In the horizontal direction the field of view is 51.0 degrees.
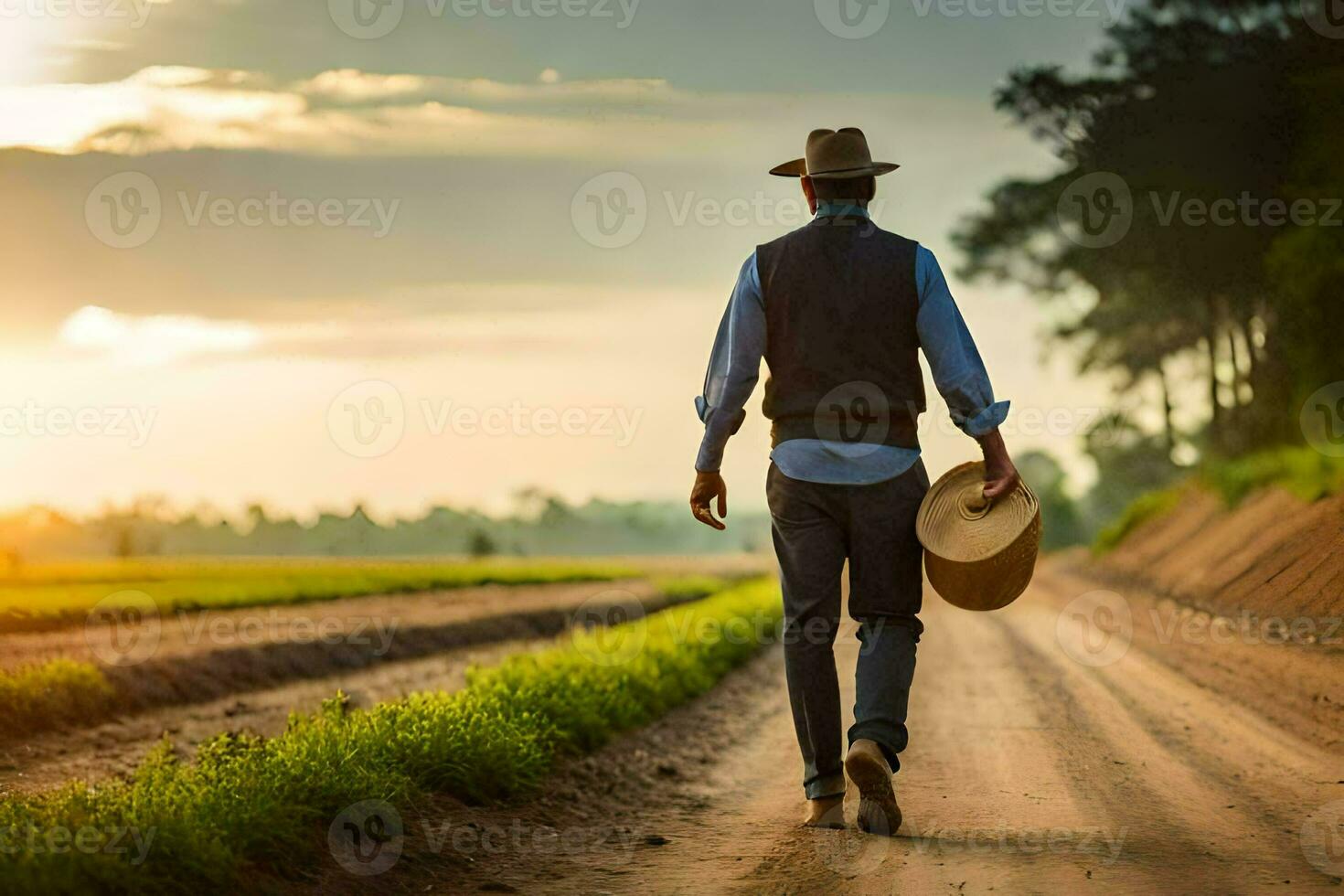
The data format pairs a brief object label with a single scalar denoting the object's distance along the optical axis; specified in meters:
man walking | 5.86
